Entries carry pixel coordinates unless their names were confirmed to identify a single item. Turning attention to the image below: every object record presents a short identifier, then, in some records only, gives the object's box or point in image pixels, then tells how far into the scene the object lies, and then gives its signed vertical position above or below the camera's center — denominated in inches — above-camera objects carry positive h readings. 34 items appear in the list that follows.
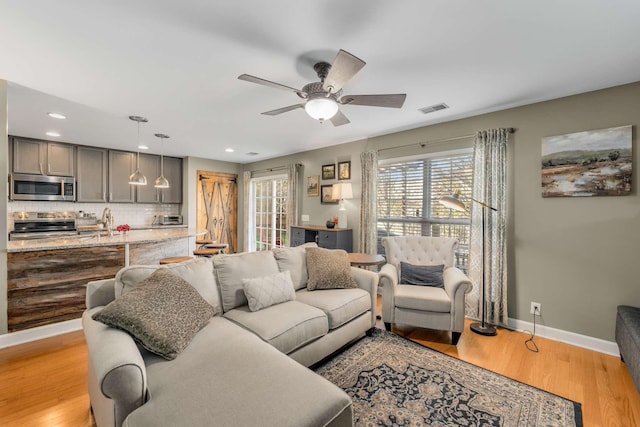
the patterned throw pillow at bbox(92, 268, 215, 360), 59.0 -23.5
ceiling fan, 71.2 +34.5
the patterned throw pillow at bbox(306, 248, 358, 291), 109.0 -23.8
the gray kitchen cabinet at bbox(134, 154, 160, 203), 227.9 +27.7
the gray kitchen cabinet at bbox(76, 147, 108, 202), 199.0 +26.7
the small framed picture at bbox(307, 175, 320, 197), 203.8 +19.1
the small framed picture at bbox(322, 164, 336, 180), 192.7 +28.0
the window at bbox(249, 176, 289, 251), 241.0 -1.6
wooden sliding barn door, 251.1 +4.2
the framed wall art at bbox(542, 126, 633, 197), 98.0 +18.2
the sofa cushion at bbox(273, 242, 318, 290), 108.6 -20.9
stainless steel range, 176.2 -9.4
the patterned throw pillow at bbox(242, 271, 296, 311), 88.1 -26.1
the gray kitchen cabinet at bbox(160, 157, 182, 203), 240.9 +27.3
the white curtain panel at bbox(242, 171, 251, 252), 262.8 +6.0
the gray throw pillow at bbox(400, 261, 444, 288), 121.7 -28.4
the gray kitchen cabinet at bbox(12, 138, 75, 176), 177.5 +35.7
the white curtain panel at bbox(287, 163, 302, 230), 215.7 +15.9
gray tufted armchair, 104.7 -33.0
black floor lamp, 114.6 -34.7
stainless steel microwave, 173.9 +15.4
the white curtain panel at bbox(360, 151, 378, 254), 165.5 +3.3
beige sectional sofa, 44.3 -31.2
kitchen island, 105.6 -25.1
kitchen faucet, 149.5 -4.4
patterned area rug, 68.8 -50.8
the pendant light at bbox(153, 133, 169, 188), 173.0 +19.4
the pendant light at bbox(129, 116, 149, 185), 155.0 +18.0
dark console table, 169.8 -16.3
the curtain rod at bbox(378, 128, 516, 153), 120.9 +36.5
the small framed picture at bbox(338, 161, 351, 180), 183.5 +27.6
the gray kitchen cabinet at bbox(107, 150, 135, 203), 213.3 +27.7
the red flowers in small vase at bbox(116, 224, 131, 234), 156.0 -9.6
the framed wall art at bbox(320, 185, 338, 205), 193.1 +10.7
